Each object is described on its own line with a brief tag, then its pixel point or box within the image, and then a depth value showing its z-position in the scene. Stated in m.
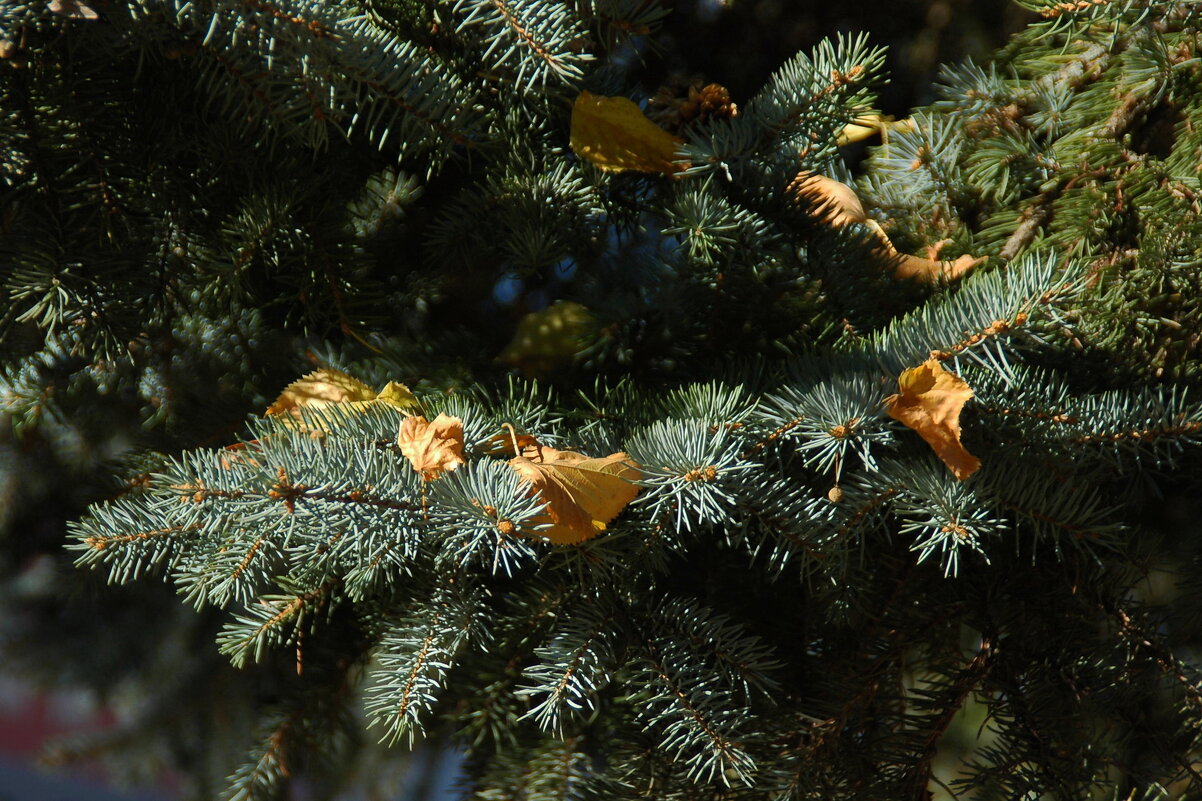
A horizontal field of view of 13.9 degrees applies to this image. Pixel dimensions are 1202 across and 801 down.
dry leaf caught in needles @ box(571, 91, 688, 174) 2.06
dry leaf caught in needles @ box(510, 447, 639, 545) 1.95
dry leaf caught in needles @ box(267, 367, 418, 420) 2.06
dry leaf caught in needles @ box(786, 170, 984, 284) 2.07
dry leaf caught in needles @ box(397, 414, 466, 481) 1.96
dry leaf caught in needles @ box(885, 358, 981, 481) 1.97
